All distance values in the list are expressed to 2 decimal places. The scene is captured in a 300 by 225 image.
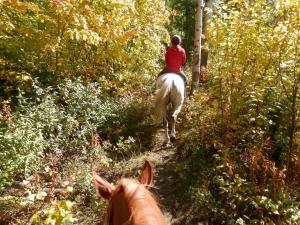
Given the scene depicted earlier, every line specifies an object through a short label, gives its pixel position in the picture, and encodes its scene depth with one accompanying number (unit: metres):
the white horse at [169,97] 7.99
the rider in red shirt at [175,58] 8.97
